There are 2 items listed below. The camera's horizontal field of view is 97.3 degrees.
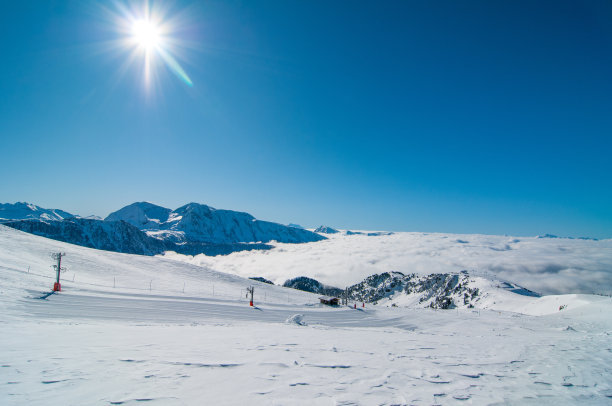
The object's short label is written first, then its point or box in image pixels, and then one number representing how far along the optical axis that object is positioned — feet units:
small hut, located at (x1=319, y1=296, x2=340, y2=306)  198.70
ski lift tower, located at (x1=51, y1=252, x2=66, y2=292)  105.62
